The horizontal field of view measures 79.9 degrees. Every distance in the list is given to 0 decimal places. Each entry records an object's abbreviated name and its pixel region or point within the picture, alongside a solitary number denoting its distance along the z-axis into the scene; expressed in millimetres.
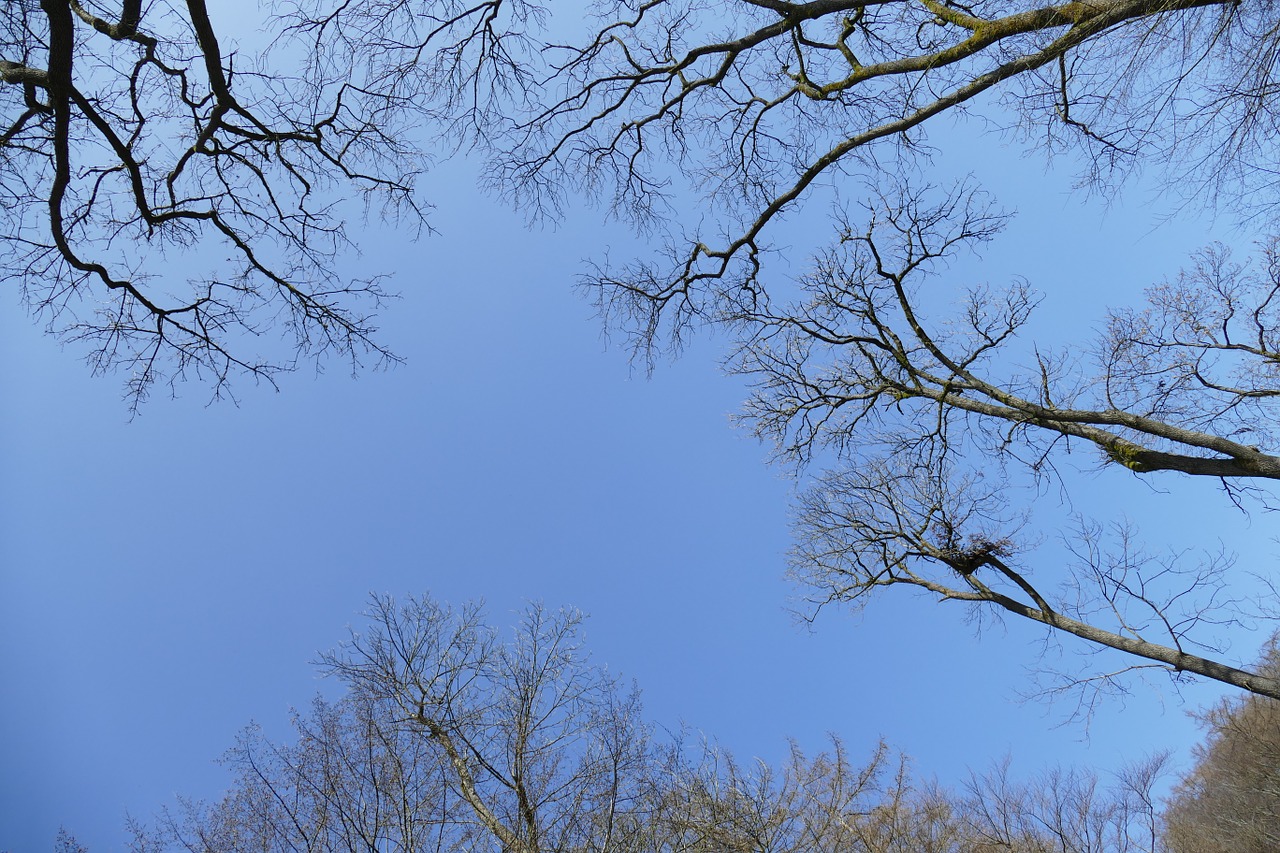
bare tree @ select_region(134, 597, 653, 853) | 9859
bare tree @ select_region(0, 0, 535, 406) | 4828
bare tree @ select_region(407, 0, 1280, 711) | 5094
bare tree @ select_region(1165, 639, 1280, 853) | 15234
